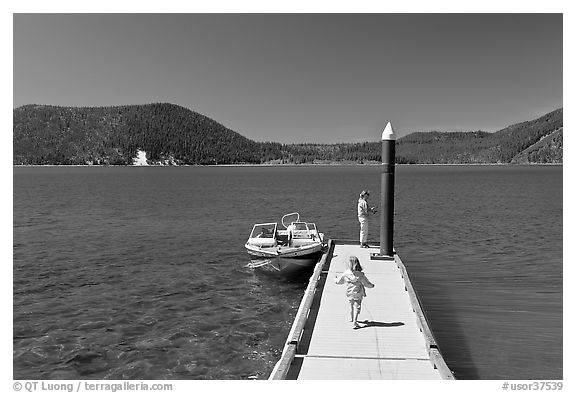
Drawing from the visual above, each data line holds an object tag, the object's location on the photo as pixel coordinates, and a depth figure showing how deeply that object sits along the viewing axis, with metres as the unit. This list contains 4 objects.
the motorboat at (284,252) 20.05
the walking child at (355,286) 10.79
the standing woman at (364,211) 18.57
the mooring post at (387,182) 16.86
